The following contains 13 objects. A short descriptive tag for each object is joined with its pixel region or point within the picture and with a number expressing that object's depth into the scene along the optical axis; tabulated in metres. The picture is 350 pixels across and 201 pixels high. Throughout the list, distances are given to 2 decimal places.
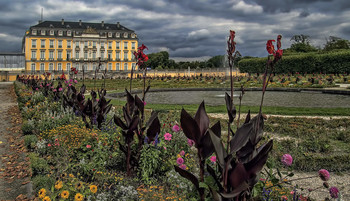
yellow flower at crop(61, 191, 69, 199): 2.71
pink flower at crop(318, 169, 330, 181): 2.29
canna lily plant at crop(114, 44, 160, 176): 3.59
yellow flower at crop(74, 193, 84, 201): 2.75
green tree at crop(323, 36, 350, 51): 54.56
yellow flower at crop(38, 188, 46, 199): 2.67
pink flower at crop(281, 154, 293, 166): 2.43
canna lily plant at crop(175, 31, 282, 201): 1.82
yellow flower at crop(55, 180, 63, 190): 2.84
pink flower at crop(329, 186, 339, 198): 2.36
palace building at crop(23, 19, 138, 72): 67.00
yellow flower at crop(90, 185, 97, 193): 2.82
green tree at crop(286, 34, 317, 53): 58.51
